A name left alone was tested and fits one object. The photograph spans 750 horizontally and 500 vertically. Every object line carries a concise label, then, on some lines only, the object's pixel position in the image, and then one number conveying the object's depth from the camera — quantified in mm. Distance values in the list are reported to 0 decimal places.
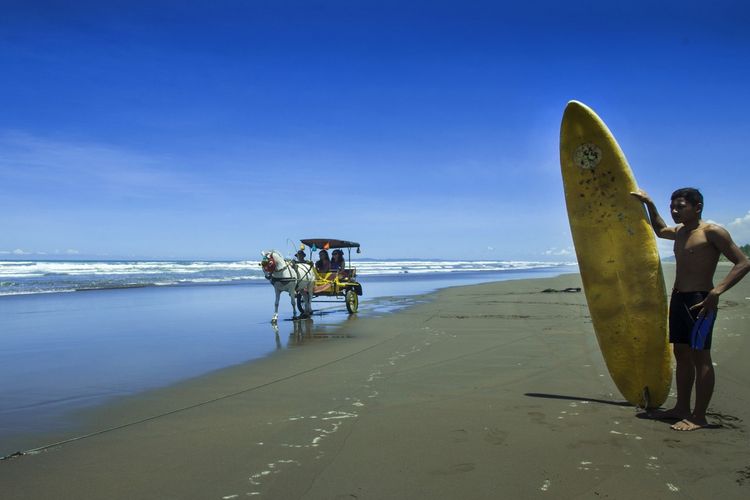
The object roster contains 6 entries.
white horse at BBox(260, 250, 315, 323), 13375
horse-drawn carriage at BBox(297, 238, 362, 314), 15148
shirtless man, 4207
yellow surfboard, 4781
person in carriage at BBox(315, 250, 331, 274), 16453
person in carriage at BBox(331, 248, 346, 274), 16594
